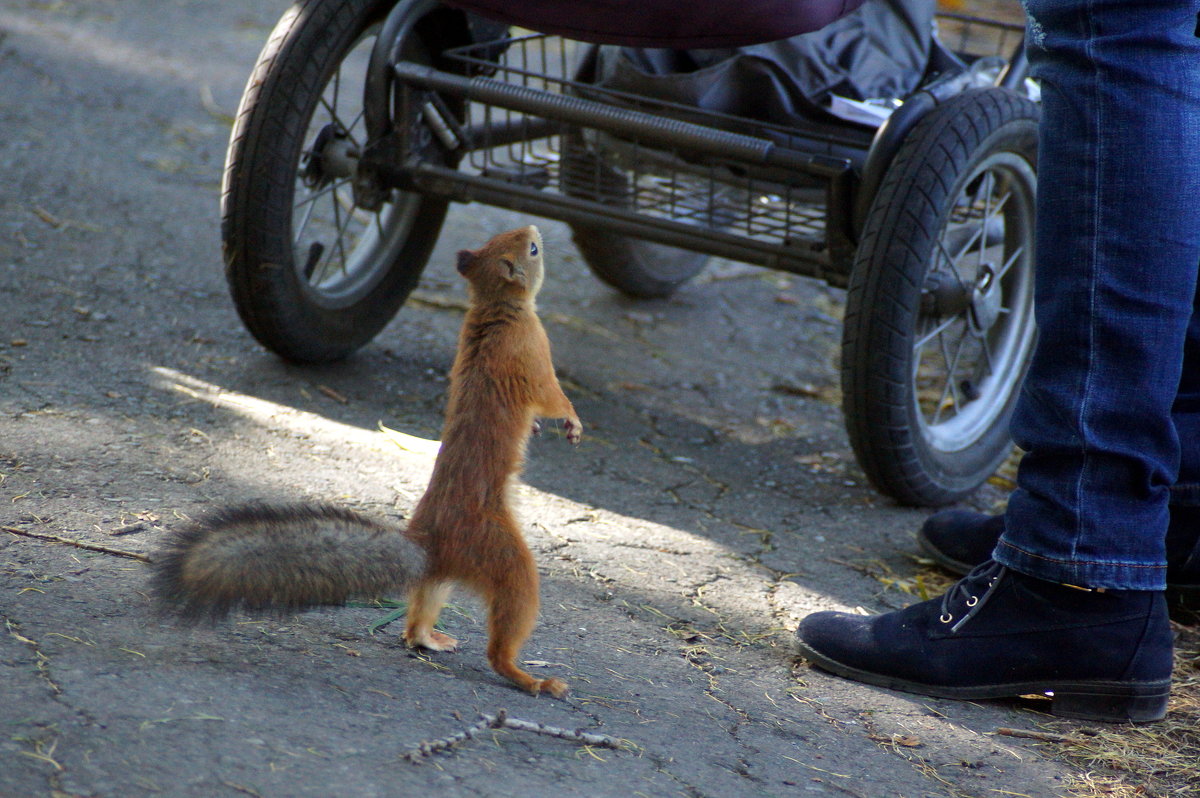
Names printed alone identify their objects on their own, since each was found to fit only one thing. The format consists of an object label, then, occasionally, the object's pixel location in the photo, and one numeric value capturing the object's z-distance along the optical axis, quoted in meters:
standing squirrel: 5.64
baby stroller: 6.08
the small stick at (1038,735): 5.79
